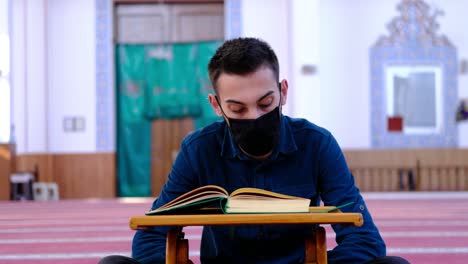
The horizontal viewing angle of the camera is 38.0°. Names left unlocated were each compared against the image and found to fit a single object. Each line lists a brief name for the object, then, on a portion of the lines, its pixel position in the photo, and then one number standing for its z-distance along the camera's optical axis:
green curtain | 8.91
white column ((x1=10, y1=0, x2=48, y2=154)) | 8.28
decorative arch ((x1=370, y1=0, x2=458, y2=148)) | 8.48
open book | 1.29
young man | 1.64
